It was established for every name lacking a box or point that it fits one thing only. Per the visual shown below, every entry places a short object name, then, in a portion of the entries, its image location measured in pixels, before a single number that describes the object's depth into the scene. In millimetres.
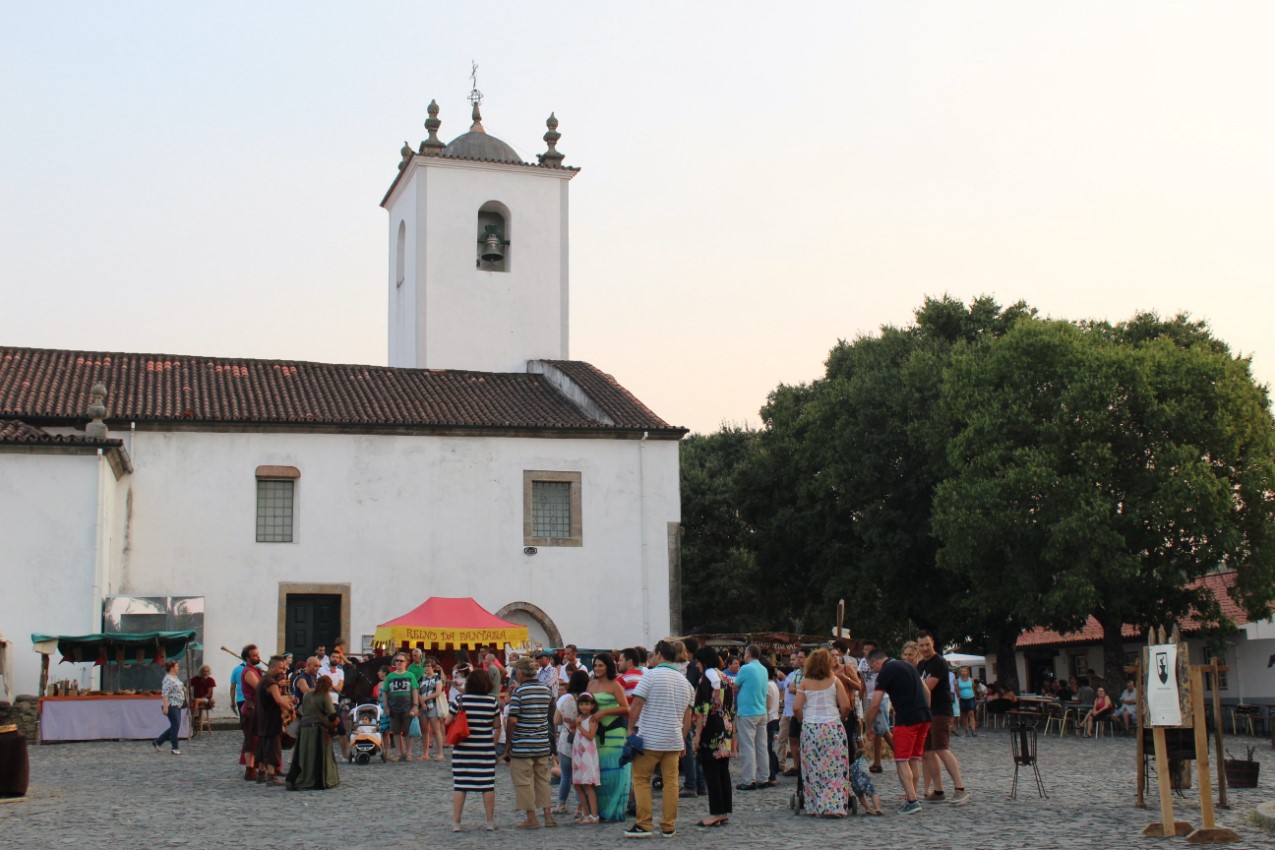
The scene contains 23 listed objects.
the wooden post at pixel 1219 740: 12969
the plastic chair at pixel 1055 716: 27716
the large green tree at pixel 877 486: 33250
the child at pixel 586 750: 12977
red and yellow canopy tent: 25078
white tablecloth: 22797
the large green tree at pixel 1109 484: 27719
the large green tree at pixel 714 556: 42938
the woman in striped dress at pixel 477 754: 12555
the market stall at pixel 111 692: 22891
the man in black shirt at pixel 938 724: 13781
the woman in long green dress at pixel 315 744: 15984
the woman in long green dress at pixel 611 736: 12992
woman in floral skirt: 13070
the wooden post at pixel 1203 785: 11023
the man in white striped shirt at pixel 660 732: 11969
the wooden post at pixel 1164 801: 11367
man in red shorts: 13359
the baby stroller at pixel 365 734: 19391
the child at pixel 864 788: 13289
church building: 25797
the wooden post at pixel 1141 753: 13055
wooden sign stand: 11055
